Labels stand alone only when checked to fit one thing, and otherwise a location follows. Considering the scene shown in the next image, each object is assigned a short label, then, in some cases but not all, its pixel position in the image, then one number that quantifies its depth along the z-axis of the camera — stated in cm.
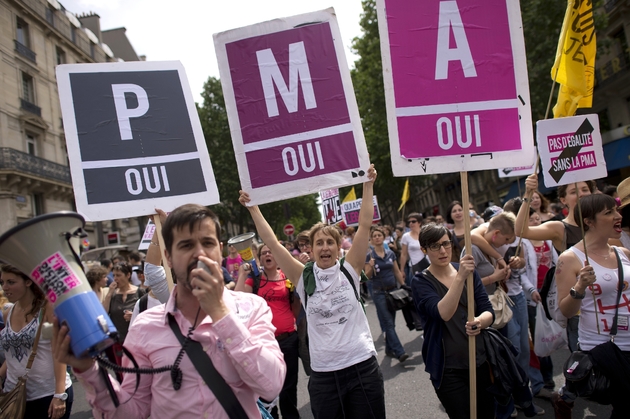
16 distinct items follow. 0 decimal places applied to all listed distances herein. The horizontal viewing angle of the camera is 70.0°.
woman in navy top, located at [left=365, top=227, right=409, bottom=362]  693
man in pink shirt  164
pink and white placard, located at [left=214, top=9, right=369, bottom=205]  329
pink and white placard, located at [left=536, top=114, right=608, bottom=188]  426
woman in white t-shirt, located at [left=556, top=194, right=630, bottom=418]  304
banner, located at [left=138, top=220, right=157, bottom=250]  666
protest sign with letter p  296
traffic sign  2525
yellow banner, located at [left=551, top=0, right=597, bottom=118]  363
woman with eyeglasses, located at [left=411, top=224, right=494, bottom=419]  317
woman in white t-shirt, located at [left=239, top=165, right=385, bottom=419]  326
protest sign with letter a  314
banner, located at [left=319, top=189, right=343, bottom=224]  1097
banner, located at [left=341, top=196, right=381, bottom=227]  1431
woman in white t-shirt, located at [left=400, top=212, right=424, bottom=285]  868
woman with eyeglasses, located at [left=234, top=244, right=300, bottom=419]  479
